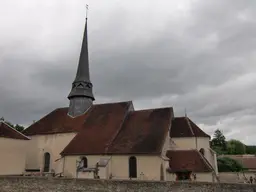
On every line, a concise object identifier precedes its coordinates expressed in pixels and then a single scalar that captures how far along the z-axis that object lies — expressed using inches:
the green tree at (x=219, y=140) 3718.0
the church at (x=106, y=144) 906.7
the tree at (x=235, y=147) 3112.2
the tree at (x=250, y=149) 3668.1
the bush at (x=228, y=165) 1421.0
